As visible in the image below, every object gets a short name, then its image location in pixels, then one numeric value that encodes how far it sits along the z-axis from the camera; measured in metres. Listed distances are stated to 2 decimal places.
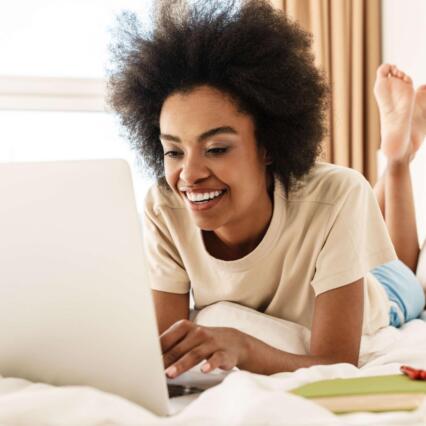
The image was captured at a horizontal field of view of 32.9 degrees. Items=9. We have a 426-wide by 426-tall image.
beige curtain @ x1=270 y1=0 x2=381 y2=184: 3.43
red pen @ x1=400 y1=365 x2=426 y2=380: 0.91
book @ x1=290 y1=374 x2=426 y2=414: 0.78
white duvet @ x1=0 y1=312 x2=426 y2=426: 0.66
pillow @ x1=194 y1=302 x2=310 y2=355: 1.42
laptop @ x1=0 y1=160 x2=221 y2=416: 0.79
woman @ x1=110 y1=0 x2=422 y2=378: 1.38
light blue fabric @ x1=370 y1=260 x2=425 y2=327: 1.96
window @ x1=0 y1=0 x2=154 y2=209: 3.20
